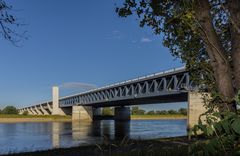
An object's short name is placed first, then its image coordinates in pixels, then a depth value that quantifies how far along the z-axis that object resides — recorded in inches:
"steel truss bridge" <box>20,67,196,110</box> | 1719.3
